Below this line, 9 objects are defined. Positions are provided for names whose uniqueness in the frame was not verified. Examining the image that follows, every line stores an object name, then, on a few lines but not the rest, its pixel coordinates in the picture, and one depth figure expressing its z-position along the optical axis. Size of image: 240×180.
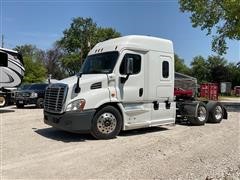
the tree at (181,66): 50.32
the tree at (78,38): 43.52
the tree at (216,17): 13.95
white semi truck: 5.55
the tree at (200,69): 42.40
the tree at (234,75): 39.27
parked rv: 11.80
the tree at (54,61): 50.03
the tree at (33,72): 34.35
